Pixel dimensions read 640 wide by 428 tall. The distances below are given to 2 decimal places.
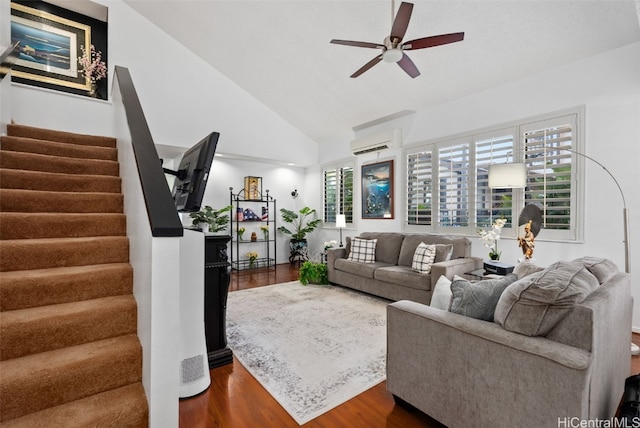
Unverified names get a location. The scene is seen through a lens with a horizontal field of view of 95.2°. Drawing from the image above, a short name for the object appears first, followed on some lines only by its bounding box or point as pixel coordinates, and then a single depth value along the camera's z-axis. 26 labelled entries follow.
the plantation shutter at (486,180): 3.94
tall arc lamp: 3.16
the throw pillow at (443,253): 3.88
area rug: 2.08
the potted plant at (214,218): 5.73
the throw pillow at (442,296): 1.89
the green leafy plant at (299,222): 7.30
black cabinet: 2.49
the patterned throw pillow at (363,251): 4.84
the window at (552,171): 3.43
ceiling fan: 2.35
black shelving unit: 6.70
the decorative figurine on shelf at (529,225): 3.09
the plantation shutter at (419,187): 4.95
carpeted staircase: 1.38
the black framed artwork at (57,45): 4.57
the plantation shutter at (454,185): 4.41
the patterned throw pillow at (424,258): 3.91
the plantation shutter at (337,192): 6.64
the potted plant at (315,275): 5.21
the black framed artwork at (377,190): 5.59
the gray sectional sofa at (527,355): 1.24
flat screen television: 1.92
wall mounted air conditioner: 5.34
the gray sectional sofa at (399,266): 3.72
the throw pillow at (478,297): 1.62
